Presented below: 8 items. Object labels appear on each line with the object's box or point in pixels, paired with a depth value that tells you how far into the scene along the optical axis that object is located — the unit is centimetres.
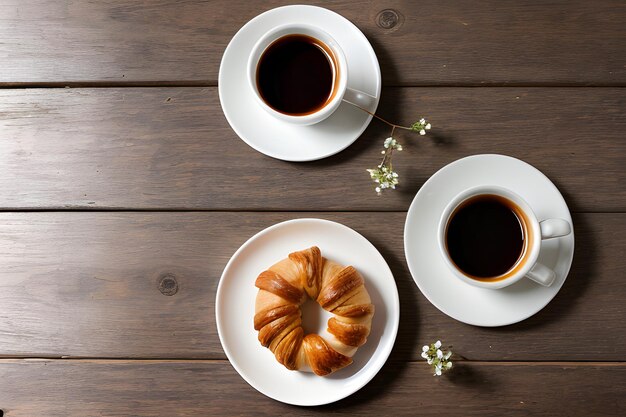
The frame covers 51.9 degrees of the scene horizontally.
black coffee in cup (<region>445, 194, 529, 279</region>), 103
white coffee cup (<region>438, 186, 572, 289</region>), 99
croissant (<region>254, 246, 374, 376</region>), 102
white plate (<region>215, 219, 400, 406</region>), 107
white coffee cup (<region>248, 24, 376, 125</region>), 103
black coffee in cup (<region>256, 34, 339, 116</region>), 106
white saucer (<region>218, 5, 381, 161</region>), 109
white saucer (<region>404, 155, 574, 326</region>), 106
